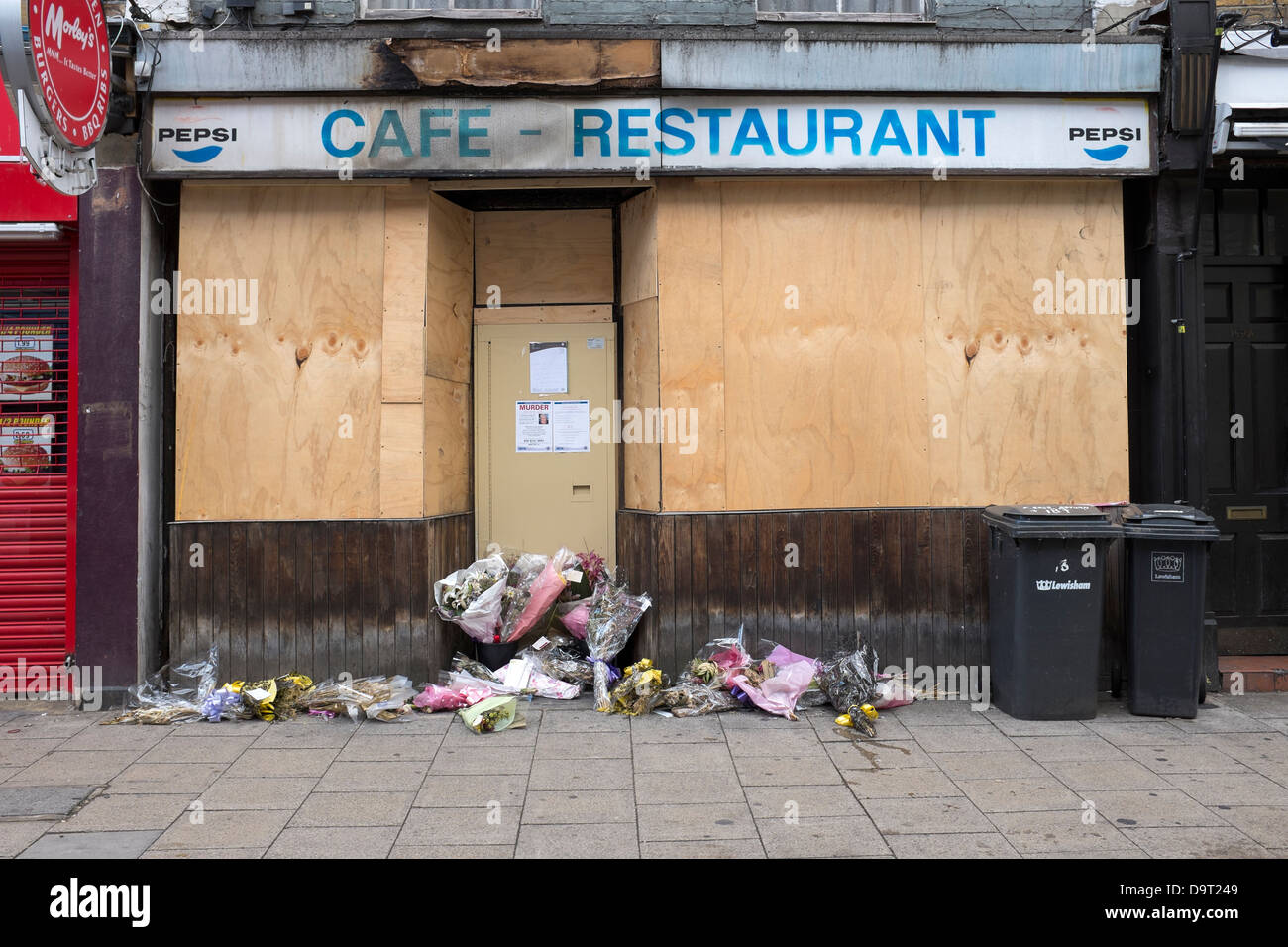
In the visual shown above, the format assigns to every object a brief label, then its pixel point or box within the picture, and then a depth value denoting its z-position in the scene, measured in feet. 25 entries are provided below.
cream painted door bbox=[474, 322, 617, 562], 25.93
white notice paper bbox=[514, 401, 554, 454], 25.96
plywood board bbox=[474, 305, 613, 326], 26.05
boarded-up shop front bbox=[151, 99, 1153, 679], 22.75
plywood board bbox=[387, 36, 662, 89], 22.41
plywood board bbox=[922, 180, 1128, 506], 23.45
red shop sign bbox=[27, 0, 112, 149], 17.83
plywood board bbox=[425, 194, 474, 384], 23.65
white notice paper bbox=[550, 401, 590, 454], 25.98
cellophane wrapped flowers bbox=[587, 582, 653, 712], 22.74
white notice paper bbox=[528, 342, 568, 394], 26.00
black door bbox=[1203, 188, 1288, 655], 24.71
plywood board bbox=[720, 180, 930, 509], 23.20
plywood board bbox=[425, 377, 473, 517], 23.45
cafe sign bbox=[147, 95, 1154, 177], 22.56
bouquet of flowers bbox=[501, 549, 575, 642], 23.11
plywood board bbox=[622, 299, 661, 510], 23.29
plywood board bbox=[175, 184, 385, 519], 22.89
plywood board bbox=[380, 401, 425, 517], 22.82
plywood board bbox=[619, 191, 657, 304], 23.52
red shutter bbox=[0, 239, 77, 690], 23.17
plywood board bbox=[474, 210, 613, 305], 26.11
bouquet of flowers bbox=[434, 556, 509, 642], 22.59
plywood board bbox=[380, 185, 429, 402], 22.97
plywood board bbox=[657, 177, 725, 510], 22.99
